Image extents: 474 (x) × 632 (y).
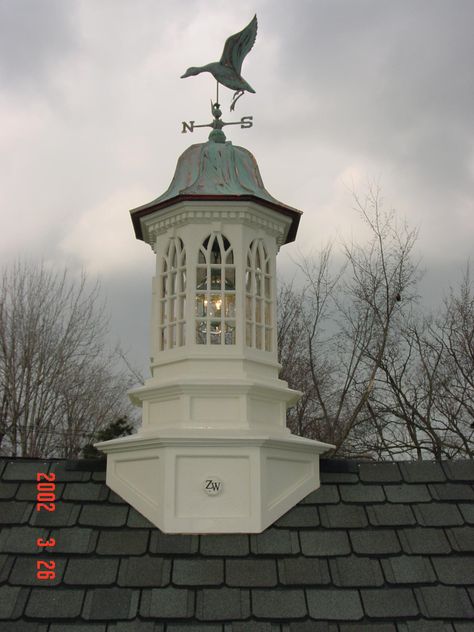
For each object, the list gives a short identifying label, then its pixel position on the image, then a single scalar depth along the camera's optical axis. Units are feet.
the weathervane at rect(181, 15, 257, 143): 18.28
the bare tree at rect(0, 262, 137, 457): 54.44
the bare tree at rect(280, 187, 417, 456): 50.78
